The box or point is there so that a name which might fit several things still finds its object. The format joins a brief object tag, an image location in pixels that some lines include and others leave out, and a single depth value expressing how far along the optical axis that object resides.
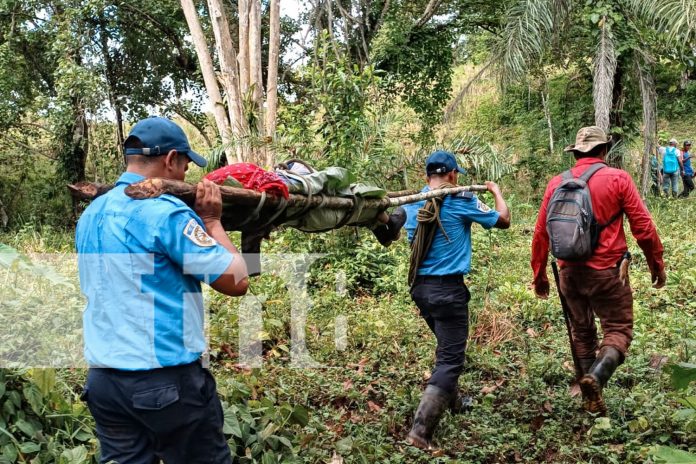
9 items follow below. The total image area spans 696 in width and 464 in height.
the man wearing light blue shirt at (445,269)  4.43
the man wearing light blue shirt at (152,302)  2.43
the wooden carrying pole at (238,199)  2.46
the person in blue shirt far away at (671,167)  13.41
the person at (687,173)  13.95
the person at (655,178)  12.77
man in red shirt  4.31
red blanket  3.04
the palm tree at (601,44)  9.77
